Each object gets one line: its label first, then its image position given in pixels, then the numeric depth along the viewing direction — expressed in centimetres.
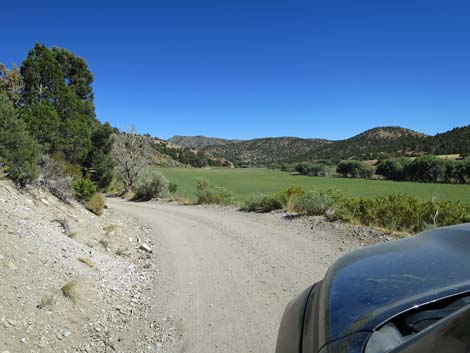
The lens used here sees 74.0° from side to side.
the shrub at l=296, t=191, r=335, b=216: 1095
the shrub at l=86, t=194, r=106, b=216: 1036
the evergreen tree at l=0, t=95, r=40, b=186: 748
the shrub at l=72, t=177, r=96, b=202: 1043
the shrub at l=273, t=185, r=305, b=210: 1249
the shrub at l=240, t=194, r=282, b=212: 1339
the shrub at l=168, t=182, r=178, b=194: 2366
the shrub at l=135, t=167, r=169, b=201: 2191
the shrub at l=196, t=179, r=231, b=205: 1727
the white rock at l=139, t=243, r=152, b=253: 775
